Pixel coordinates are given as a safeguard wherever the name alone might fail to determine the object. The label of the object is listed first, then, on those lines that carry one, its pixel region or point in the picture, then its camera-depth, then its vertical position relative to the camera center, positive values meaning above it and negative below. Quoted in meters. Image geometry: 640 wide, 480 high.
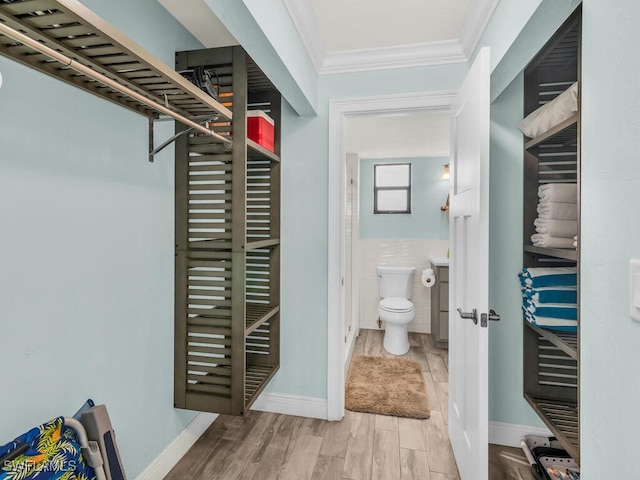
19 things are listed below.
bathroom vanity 3.94 -0.71
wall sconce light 4.18 +0.83
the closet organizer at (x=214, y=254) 1.74 -0.08
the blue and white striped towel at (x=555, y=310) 1.62 -0.32
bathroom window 4.73 +0.70
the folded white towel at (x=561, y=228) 1.63 +0.06
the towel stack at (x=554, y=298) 1.63 -0.27
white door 1.44 -0.15
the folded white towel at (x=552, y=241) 1.64 +0.00
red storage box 2.09 +0.67
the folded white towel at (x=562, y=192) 1.63 +0.23
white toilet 3.71 -0.70
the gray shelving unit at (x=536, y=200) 1.70 +0.22
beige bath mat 2.53 -1.21
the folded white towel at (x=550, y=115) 1.42 +0.57
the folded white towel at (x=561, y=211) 1.64 +0.14
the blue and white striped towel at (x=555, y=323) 1.60 -0.38
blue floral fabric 0.91 -0.61
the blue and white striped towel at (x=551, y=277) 1.65 -0.17
